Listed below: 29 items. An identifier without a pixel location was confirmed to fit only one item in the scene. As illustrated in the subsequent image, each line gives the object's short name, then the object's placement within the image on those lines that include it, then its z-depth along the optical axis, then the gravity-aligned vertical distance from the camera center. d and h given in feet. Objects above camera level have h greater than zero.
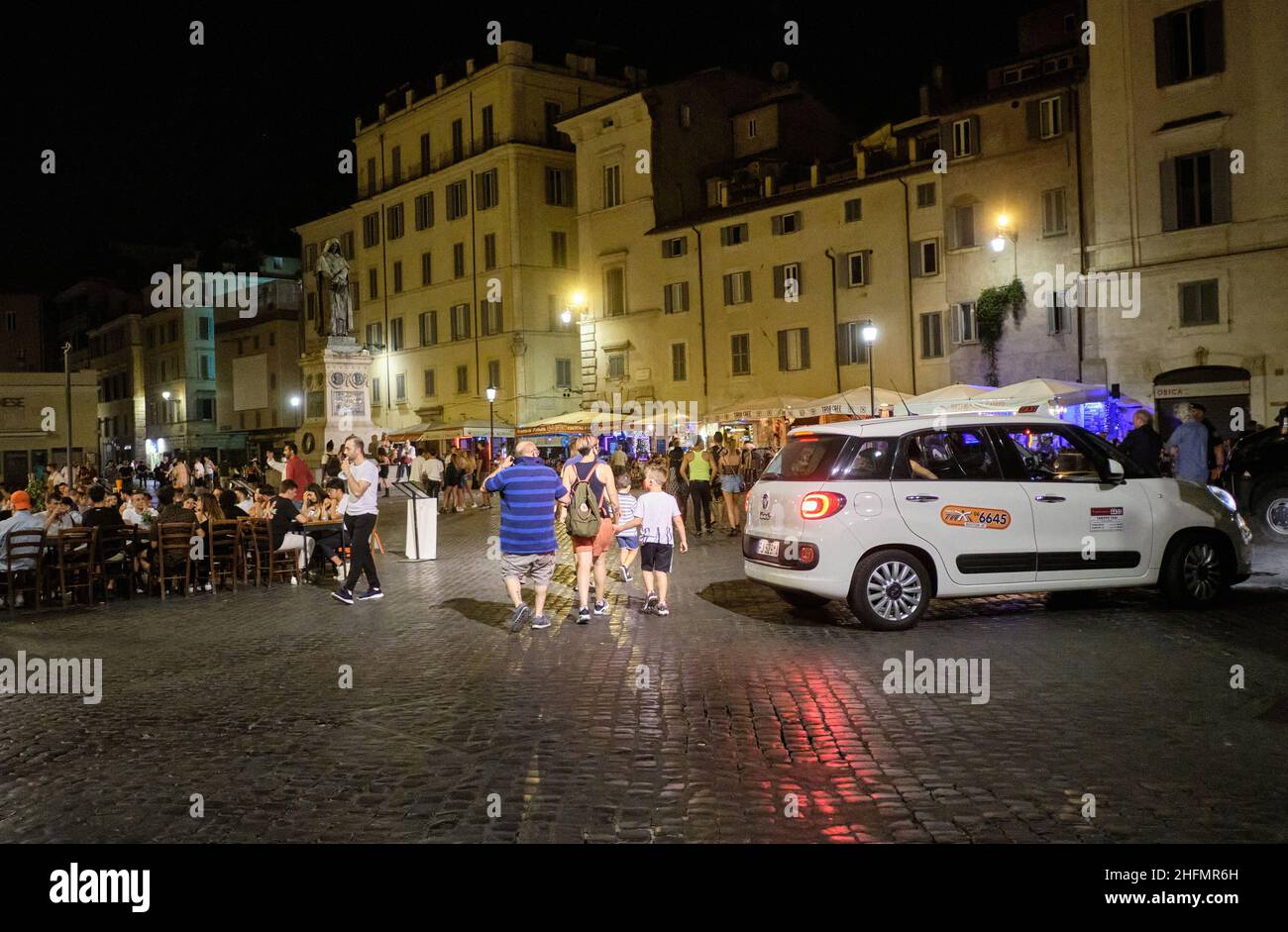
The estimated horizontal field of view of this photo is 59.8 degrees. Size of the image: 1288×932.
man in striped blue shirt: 34.71 -2.06
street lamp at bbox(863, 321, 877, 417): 104.99 +10.52
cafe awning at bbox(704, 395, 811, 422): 108.17 +3.93
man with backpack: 36.47 -1.85
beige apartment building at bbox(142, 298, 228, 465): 263.08 +20.78
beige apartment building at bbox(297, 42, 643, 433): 177.68 +36.29
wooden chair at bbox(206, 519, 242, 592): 48.83 -3.56
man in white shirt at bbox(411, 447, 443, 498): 109.71 -1.45
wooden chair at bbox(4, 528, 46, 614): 44.88 -3.63
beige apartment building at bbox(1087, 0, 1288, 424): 89.92 +19.60
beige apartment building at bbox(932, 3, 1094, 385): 107.65 +23.43
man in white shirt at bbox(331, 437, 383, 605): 43.27 -1.70
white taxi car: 33.60 -2.50
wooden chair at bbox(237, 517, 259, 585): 50.14 -3.93
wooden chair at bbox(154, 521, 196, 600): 47.26 -3.44
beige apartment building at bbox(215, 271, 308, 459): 237.04 +21.04
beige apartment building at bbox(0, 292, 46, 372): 250.98 +32.14
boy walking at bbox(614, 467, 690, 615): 38.83 -2.80
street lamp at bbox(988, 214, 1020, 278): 111.96 +20.77
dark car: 54.80 -2.62
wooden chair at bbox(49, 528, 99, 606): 45.60 -3.49
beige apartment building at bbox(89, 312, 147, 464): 283.59 +22.54
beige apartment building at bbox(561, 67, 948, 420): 126.11 +25.08
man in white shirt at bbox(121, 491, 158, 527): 54.70 -1.98
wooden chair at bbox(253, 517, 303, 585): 50.62 -4.32
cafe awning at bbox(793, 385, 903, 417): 99.68 +3.69
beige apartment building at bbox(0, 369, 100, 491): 161.68 +7.01
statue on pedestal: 118.32 +18.82
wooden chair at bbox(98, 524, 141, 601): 46.57 -3.54
